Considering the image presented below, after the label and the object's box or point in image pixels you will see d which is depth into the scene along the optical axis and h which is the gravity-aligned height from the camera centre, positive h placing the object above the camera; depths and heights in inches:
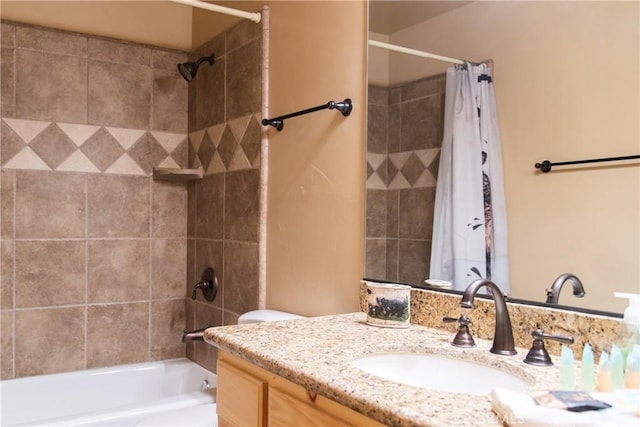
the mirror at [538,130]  42.4 +8.2
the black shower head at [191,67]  104.6 +28.9
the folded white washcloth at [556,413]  28.5 -10.4
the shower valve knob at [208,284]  104.3 -12.8
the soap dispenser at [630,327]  37.8 -7.4
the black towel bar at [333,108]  69.4 +14.5
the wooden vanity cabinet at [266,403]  38.3 -14.6
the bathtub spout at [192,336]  84.5 -18.4
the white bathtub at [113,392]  81.7 -32.1
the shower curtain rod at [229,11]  84.7 +33.2
